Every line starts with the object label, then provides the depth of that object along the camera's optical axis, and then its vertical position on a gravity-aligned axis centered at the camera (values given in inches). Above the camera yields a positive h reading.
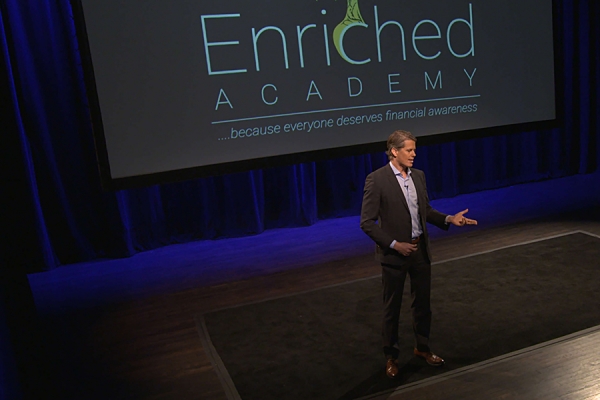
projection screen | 170.1 +7.8
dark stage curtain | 205.8 -32.3
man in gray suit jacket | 109.0 -27.1
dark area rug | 118.0 -58.8
